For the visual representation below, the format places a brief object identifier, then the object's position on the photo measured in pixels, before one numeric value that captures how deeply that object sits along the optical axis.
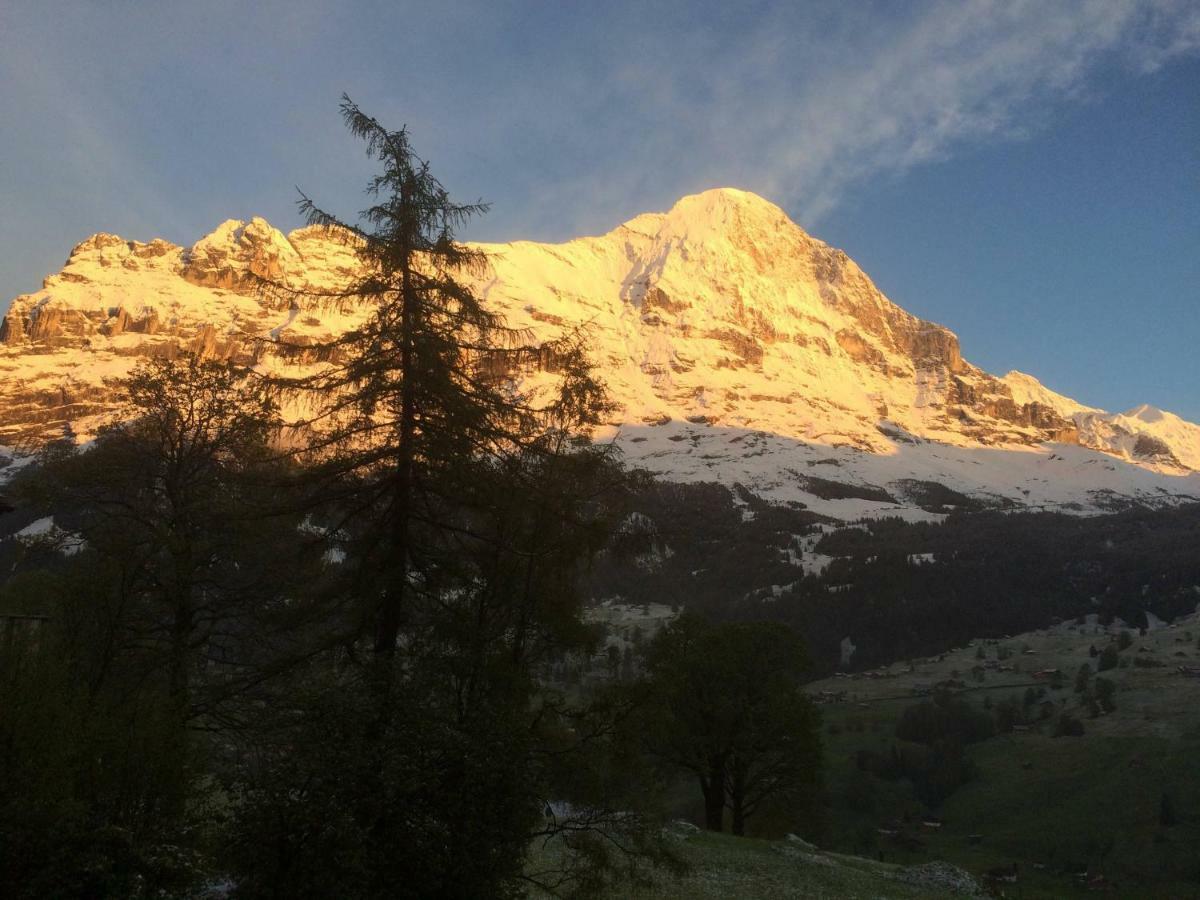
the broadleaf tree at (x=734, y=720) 38.34
